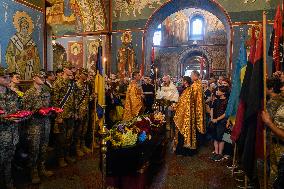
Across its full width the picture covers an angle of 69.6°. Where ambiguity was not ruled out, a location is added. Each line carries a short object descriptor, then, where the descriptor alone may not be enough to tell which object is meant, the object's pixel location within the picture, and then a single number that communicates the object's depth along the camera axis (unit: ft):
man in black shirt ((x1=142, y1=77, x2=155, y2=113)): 26.98
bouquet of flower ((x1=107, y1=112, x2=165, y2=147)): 11.30
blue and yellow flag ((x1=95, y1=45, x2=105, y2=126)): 10.69
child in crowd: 17.32
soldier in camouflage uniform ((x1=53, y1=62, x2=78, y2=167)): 15.48
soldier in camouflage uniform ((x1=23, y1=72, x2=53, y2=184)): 12.80
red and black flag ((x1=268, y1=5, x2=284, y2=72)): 20.27
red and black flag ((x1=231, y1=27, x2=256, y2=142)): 10.62
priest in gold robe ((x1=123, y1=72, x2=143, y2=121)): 23.08
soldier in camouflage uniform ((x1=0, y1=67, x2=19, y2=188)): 10.77
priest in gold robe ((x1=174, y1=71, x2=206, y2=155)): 18.62
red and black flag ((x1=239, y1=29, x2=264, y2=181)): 9.66
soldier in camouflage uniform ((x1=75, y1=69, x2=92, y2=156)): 17.21
